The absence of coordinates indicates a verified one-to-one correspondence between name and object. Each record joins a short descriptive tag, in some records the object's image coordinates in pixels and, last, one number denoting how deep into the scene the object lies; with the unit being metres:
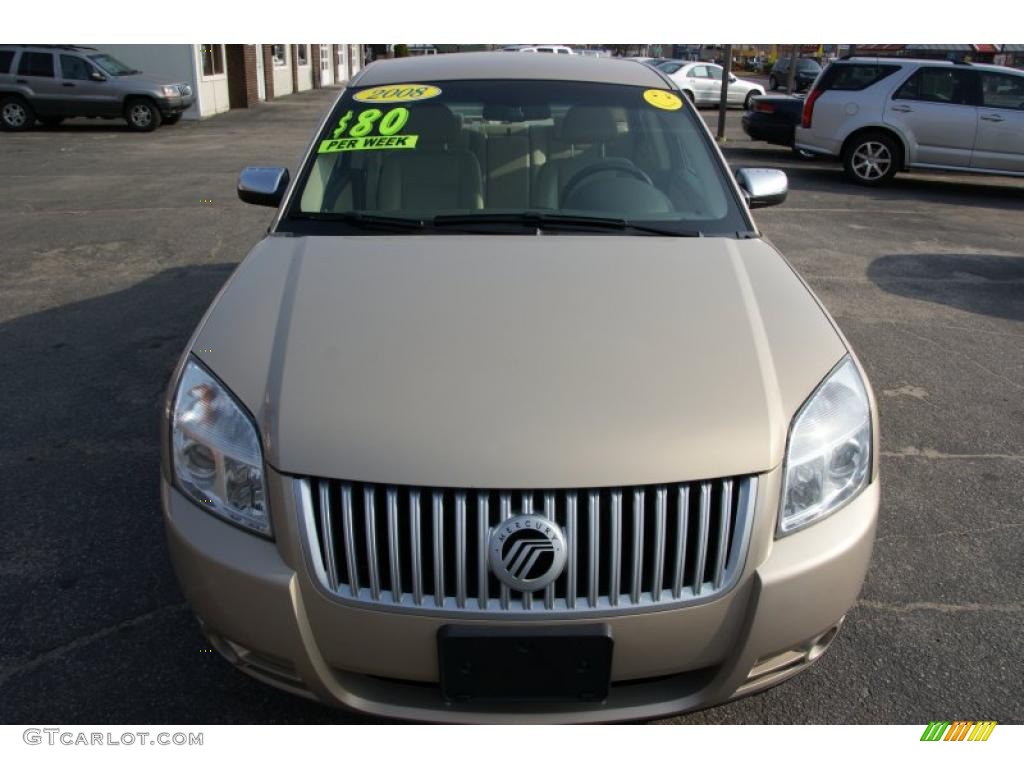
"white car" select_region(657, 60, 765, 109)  25.25
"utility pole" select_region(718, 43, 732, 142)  16.88
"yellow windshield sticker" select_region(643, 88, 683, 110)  3.71
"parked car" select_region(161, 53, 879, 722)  1.96
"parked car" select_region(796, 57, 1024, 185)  11.53
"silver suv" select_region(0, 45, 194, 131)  17.56
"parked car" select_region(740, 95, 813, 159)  14.19
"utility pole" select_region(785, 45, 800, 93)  29.84
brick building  21.48
